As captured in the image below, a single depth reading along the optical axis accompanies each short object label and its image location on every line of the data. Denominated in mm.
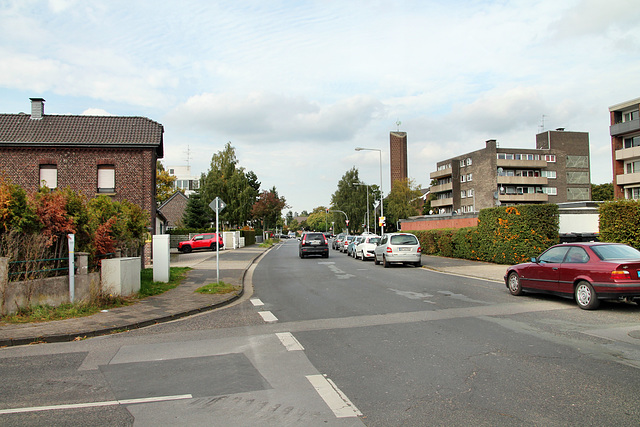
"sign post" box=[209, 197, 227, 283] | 15523
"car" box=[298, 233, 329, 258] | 30750
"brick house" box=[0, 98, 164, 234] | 27766
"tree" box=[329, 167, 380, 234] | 89875
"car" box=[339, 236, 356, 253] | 36650
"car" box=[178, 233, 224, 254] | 43844
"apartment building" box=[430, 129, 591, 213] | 75375
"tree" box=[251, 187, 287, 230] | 70688
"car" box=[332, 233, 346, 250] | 42525
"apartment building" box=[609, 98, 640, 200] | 47625
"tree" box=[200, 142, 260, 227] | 57000
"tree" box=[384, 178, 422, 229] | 86812
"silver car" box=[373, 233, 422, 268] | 21547
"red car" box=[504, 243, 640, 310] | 9234
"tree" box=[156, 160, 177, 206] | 67875
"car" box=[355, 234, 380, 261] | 27328
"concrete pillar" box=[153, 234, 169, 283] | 14844
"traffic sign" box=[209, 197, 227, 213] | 15523
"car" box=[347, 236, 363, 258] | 31073
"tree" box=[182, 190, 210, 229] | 62406
